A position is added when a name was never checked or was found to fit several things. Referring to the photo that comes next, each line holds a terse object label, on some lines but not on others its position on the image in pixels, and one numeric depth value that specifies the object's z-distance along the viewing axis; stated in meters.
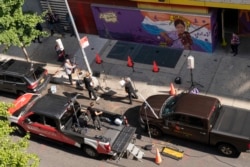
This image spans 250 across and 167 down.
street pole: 21.06
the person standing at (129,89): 18.85
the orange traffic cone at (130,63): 21.87
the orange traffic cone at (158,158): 16.30
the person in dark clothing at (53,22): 25.38
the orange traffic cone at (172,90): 19.47
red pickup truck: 16.42
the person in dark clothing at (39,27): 25.28
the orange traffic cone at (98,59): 22.72
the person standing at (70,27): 25.19
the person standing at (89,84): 19.65
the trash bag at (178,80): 20.20
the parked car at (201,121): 15.57
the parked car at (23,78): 20.91
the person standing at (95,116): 17.12
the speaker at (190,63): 18.47
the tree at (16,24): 20.45
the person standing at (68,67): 21.08
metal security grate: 25.03
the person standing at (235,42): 20.53
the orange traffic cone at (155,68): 21.22
